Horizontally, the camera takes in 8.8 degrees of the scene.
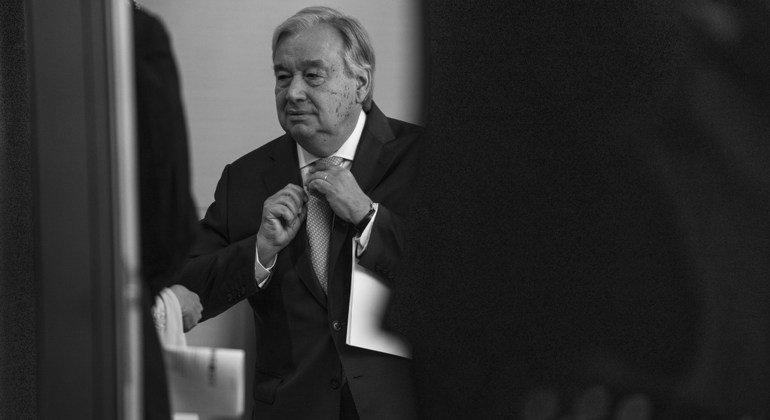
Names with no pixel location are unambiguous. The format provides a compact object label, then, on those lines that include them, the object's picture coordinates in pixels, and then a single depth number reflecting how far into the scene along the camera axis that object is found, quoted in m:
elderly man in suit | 8.54
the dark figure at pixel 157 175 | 8.45
